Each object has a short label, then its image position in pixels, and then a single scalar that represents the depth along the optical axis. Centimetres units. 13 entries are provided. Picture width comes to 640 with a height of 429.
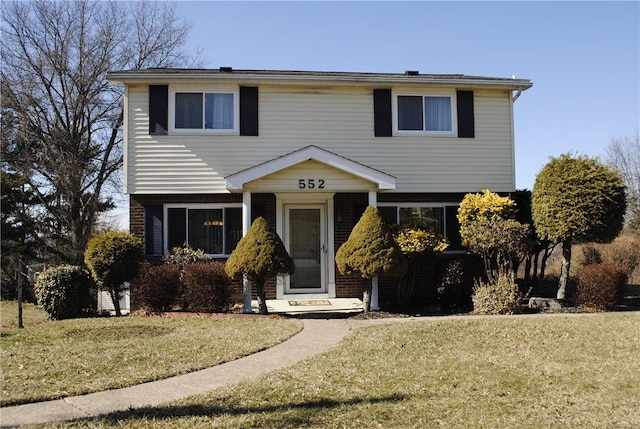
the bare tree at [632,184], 2438
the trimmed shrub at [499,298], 1241
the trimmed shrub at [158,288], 1241
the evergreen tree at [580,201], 1245
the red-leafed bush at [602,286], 1254
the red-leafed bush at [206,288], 1220
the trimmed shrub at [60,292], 1244
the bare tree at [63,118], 2420
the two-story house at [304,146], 1423
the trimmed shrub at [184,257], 1350
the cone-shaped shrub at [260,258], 1173
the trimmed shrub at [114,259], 1246
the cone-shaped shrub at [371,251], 1195
